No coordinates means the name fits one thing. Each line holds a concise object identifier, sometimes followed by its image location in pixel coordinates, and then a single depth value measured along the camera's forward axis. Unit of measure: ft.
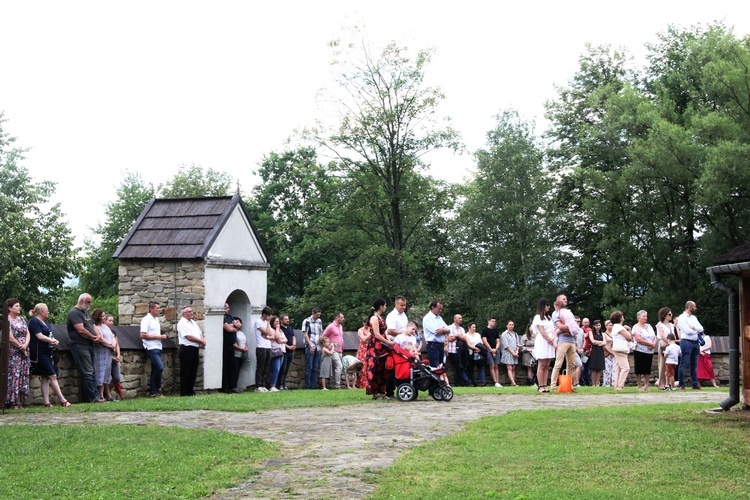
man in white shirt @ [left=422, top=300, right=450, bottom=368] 59.36
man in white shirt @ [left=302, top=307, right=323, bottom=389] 70.28
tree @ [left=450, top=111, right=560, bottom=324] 145.28
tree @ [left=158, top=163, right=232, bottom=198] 210.38
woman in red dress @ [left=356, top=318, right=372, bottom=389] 54.03
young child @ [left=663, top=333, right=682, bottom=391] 62.23
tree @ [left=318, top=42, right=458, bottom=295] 131.54
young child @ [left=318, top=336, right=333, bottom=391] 71.56
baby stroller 50.48
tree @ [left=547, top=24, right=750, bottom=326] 111.75
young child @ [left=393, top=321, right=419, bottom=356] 53.88
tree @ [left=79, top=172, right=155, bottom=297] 204.85
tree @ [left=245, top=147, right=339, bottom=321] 152.41
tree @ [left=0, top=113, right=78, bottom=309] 145.69
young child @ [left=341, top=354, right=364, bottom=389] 72.23
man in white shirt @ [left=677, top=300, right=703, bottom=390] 61.99
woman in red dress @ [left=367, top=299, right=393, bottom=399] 50.99
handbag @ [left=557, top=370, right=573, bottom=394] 57.00
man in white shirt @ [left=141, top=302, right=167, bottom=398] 58.34
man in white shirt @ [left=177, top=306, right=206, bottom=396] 60.23
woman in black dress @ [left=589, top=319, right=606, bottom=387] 70.03
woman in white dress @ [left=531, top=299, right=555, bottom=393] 57.00
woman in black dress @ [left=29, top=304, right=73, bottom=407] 48.34
